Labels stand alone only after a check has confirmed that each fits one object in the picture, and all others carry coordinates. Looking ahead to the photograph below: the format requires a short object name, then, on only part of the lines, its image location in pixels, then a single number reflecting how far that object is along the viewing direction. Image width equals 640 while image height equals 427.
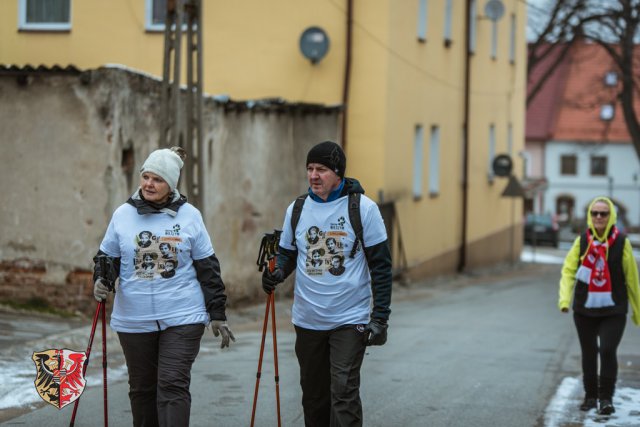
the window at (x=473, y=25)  29.20
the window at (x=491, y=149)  32.69
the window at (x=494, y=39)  32.19
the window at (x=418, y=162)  24.88
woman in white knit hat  6.53
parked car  54.25
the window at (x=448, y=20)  26.81
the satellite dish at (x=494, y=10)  28.78
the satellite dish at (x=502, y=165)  31.91
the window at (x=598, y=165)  74.00
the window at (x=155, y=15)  21.89
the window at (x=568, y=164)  73.38
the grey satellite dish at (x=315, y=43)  21.16
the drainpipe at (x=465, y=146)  28.50
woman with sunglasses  9.23
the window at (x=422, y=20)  24.62
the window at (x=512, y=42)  35.12
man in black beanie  6.75
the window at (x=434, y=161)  26.48
